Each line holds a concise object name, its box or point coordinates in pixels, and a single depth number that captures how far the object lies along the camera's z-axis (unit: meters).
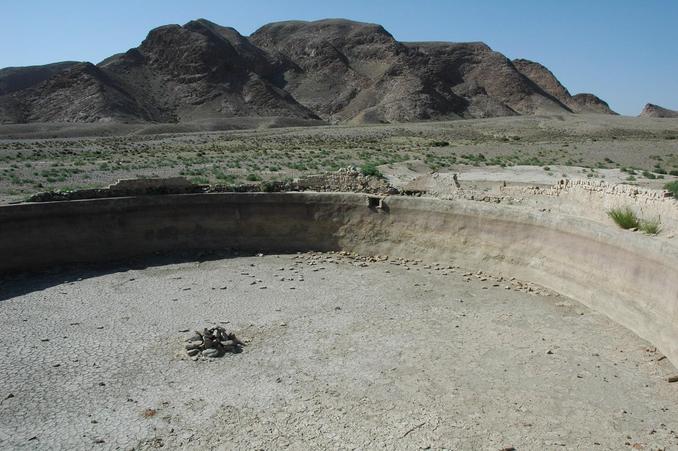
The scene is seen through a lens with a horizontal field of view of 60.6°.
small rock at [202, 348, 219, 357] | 8.75
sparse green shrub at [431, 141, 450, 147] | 46.44
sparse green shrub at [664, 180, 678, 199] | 16.62
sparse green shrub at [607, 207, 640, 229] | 10.95
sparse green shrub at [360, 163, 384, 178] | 22.61
